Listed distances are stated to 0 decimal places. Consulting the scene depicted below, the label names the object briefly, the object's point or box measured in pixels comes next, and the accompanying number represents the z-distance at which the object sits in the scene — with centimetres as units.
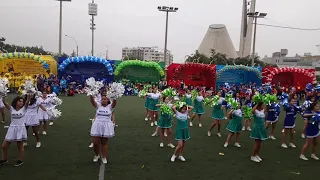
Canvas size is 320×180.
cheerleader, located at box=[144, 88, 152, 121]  1127
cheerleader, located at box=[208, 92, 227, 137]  959
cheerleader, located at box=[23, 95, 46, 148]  749
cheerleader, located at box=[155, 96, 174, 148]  805
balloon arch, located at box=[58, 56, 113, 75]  2391
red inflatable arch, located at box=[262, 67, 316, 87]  2625
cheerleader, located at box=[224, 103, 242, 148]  810
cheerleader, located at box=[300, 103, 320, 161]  713
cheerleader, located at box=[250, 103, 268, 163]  686
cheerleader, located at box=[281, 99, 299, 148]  844
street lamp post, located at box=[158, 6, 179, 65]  3477
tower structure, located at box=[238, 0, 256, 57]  7352
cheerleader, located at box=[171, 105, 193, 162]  671
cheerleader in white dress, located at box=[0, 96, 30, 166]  595
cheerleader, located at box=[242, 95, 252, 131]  1109
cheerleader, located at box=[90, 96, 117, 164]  617
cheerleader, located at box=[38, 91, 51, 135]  862
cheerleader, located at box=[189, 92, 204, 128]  1120
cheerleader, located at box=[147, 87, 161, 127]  1080
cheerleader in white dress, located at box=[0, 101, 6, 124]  1036
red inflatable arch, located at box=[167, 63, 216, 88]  2592
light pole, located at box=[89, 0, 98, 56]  3938
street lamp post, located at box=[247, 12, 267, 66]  3204
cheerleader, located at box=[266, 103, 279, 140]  959
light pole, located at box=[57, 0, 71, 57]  2934
